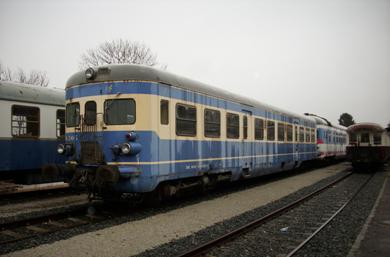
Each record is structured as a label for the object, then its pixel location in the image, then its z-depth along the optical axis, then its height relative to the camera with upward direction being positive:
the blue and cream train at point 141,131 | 8.48 +0.36
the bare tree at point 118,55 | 33.97 +8.06
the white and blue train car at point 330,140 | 25.70 +0.32
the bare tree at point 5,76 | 43.04 +7.99
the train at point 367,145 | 22.59 -0.06
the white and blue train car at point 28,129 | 11.71 +0.57
